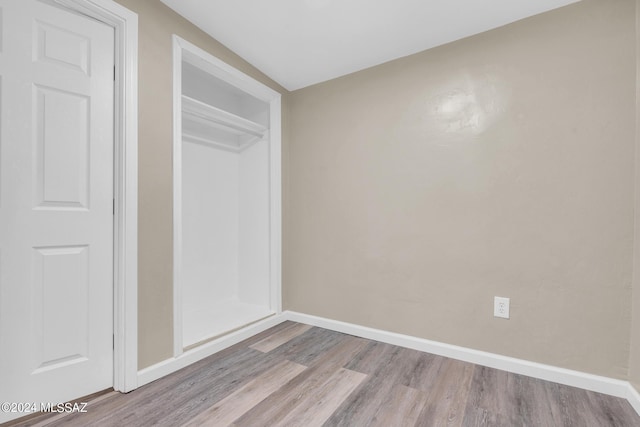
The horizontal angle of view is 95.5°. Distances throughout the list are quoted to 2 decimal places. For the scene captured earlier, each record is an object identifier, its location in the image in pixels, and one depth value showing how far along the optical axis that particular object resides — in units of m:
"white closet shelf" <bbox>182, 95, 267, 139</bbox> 2.18
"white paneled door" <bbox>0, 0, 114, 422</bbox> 1.28
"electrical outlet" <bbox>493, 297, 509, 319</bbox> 1.83
